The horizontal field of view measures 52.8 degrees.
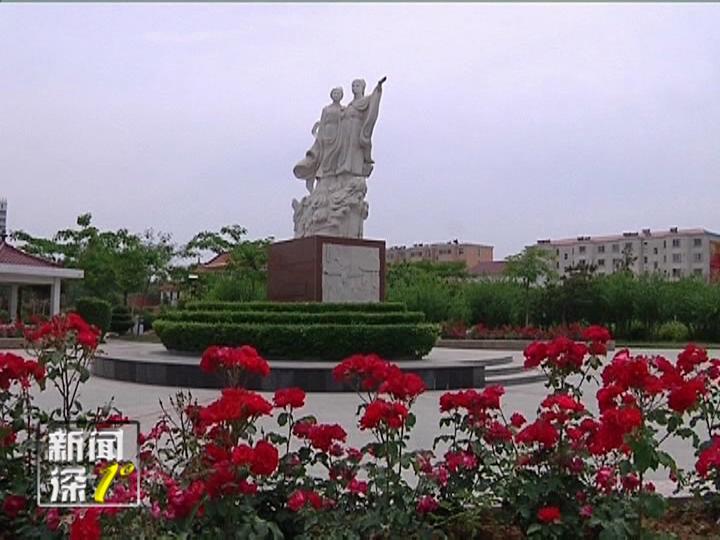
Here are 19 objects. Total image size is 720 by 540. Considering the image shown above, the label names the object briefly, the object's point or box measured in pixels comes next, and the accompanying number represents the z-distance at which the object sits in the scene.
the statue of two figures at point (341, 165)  12.73
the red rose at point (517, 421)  2.85
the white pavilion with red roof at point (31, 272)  20.39
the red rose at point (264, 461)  2.19
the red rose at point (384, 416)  2.39
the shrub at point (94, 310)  19.92
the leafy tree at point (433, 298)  20.34
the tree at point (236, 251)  25.75
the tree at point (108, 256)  26.02
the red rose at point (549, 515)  2.44
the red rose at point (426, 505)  2.50
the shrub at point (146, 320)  26.99
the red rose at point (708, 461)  2.60
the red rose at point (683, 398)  2.47
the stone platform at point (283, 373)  7.97
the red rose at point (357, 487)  2.54
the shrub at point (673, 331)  21.67
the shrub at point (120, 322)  24.83
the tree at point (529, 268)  25.83
